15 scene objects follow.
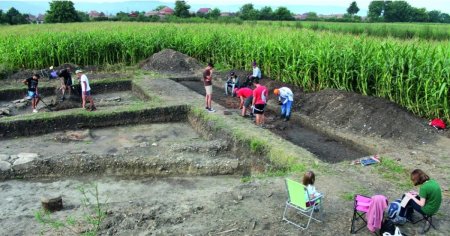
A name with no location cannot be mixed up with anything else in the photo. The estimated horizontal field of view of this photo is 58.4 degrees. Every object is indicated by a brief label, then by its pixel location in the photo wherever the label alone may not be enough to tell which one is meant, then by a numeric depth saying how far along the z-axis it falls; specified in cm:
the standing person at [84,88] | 1454
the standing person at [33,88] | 1547
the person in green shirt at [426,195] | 671
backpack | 704
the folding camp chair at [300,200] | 680
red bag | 1211
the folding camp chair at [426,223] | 691
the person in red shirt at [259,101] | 1303
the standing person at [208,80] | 1414
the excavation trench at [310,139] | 1148
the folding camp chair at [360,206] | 679
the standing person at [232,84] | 1817
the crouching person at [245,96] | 1441
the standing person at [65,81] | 1644
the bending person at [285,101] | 1402
